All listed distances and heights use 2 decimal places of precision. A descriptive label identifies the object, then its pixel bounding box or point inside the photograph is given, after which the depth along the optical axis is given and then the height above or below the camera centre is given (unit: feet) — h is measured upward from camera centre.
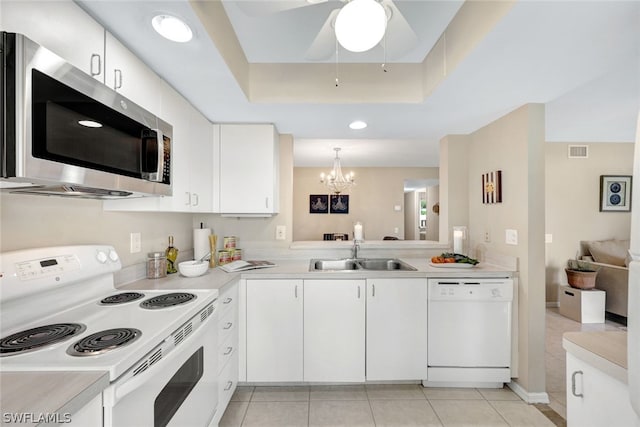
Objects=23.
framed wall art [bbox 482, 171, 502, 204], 7.73 +0.80
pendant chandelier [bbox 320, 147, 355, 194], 17.20 +2.22
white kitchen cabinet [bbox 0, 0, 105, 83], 2.84 +2.08
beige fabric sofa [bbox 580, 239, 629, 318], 11.07 -2.00
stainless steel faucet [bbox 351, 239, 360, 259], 9.06 -1.06
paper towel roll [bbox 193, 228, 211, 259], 7.98 -0.73
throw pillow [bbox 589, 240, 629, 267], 11.69 -1.48
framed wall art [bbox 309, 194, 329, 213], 22.09 +0.97
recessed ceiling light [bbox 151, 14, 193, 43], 3.94 +2.66
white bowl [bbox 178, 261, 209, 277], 6.48 -1.21
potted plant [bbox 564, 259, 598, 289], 11.36 -2.34
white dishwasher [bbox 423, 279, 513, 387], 7.11 -2.89
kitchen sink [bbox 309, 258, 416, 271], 8.94 -1.51
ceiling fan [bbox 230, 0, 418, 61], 3.56 +2.58
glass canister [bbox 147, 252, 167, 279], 6.32 -1.11
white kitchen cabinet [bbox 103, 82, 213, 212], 5.31 +1.24
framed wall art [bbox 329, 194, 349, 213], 22.00 +0.89
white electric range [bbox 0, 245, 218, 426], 2.87 -1.41
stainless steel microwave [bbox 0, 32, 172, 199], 2.51 +0.91
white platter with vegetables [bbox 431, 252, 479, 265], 7.75 -1.20
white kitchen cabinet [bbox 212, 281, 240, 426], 5.80 -2.84
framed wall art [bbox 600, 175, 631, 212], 12.70 +0.97
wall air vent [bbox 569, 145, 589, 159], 12.72 +2.82
